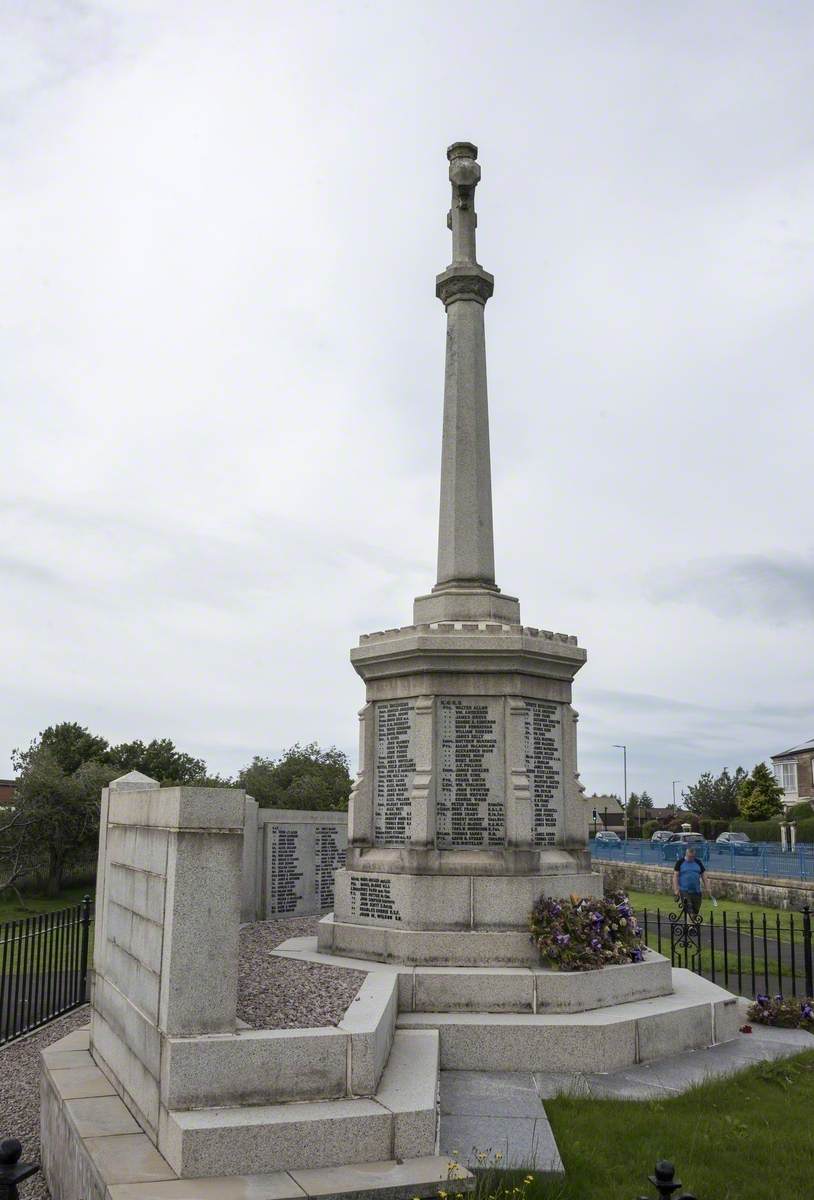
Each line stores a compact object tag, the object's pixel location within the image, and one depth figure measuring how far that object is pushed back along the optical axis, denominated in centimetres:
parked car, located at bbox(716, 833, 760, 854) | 3190
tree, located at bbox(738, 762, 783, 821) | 6057
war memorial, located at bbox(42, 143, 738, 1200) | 545
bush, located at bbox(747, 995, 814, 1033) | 973
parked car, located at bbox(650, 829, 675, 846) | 4522
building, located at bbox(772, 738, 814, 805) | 6488
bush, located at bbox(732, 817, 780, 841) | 4888
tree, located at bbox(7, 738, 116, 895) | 3441
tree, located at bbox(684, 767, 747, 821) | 7900
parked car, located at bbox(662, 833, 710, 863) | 3222
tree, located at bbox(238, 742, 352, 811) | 4453
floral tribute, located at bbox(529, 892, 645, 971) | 891
